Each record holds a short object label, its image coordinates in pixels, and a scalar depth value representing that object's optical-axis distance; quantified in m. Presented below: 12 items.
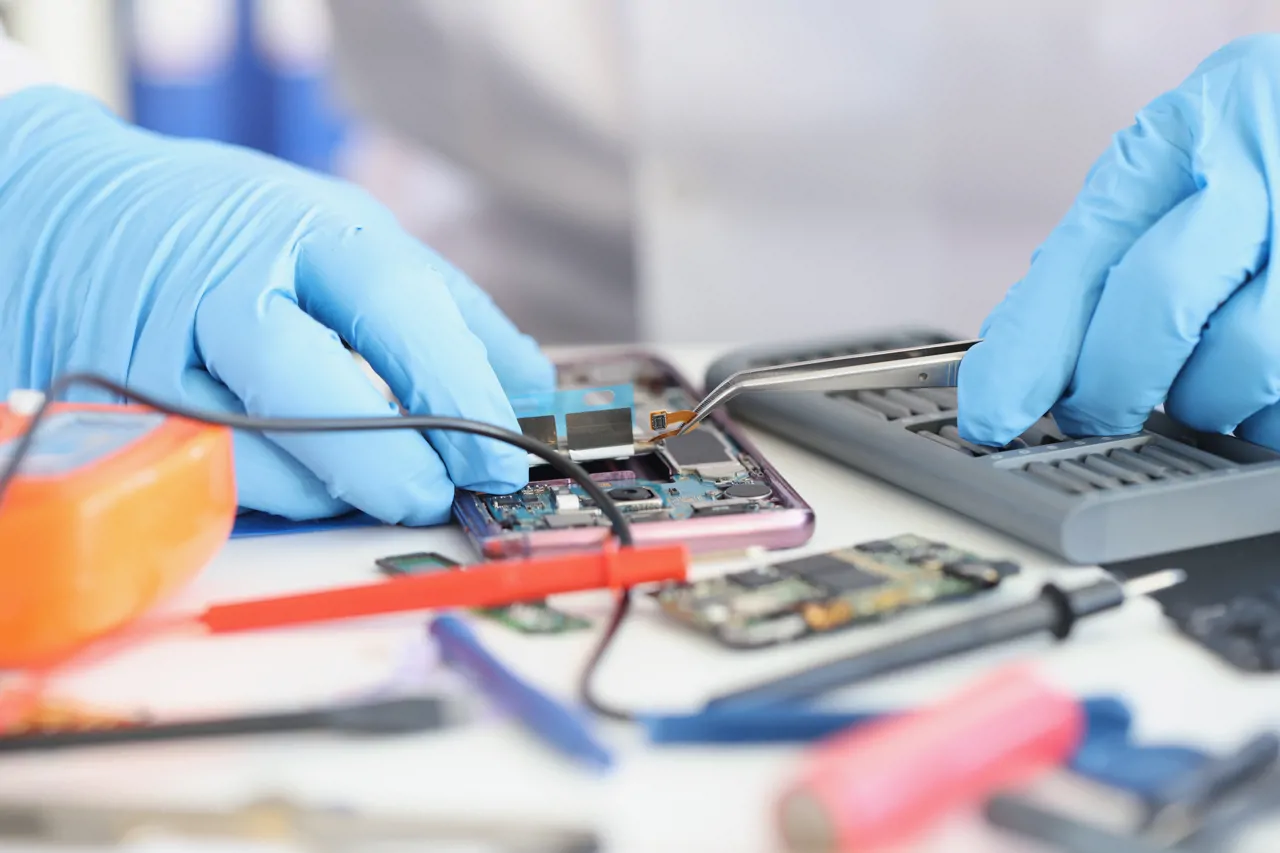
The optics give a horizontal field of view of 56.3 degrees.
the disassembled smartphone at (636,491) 0.62
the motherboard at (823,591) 0.52
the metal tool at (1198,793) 0.38
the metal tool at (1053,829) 0.36
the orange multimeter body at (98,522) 0.48
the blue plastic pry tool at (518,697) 0.44
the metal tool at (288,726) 0.45
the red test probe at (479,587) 0.54
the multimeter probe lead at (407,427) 0.48
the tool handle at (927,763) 0.35
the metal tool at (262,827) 0.39
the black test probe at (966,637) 0.46
